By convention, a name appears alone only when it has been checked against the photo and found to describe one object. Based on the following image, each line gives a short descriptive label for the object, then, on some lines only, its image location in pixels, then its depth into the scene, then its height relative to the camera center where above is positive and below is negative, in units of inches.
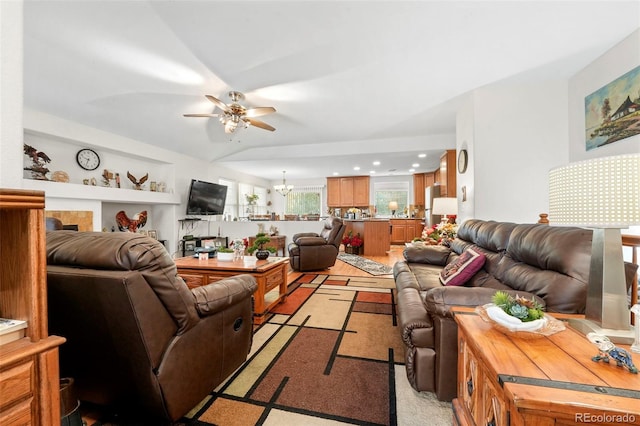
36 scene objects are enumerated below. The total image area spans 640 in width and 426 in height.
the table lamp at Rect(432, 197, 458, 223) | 168.9 +4.1
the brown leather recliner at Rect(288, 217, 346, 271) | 180.5 -26.4
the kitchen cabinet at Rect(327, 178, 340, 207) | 374.3 +29.1
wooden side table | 25.3 -18.1
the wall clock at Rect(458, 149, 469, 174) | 150.7 +29.9
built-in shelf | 145.1 +13.2
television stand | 234.1 -27.2
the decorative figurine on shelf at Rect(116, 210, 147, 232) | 200.8 -6.0
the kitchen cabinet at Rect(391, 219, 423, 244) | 339.6 -22.0
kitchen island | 258.5 -23.5
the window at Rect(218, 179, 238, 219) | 319.9 +15.1
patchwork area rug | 53.9 -40.8
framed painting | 90.4 +37.5
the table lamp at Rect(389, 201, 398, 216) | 362.3 +9.0
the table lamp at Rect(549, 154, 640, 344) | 34.0 -0.4
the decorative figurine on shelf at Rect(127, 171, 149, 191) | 199.5 +24.9
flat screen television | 236.5 +14.0
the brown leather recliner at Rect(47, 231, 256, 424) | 40.1 -18.1
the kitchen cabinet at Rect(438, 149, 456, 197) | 197.0 +29.3
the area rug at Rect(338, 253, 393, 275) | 186.4 -40.4
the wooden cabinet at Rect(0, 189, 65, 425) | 24.0 -9.1
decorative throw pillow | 84.0 -17.8
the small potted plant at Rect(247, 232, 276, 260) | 123.3 -16.6
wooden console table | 236.4 -26.0
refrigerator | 251.1 +8.8
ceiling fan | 131.5 +50.3
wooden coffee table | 103.5 -24.7
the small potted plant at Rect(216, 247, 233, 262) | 122.9 -19.7
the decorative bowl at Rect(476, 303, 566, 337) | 37.7 -16.2
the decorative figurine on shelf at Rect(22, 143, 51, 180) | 141.9 +27.6
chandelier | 315.1 +30.9
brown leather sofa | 51.5 -16.9
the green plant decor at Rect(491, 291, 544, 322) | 39.2 -14.5
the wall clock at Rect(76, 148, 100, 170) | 171.0 +35.6
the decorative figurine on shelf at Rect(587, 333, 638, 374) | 29.8 -16.5
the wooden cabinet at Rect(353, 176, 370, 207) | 364.5 +29.7
